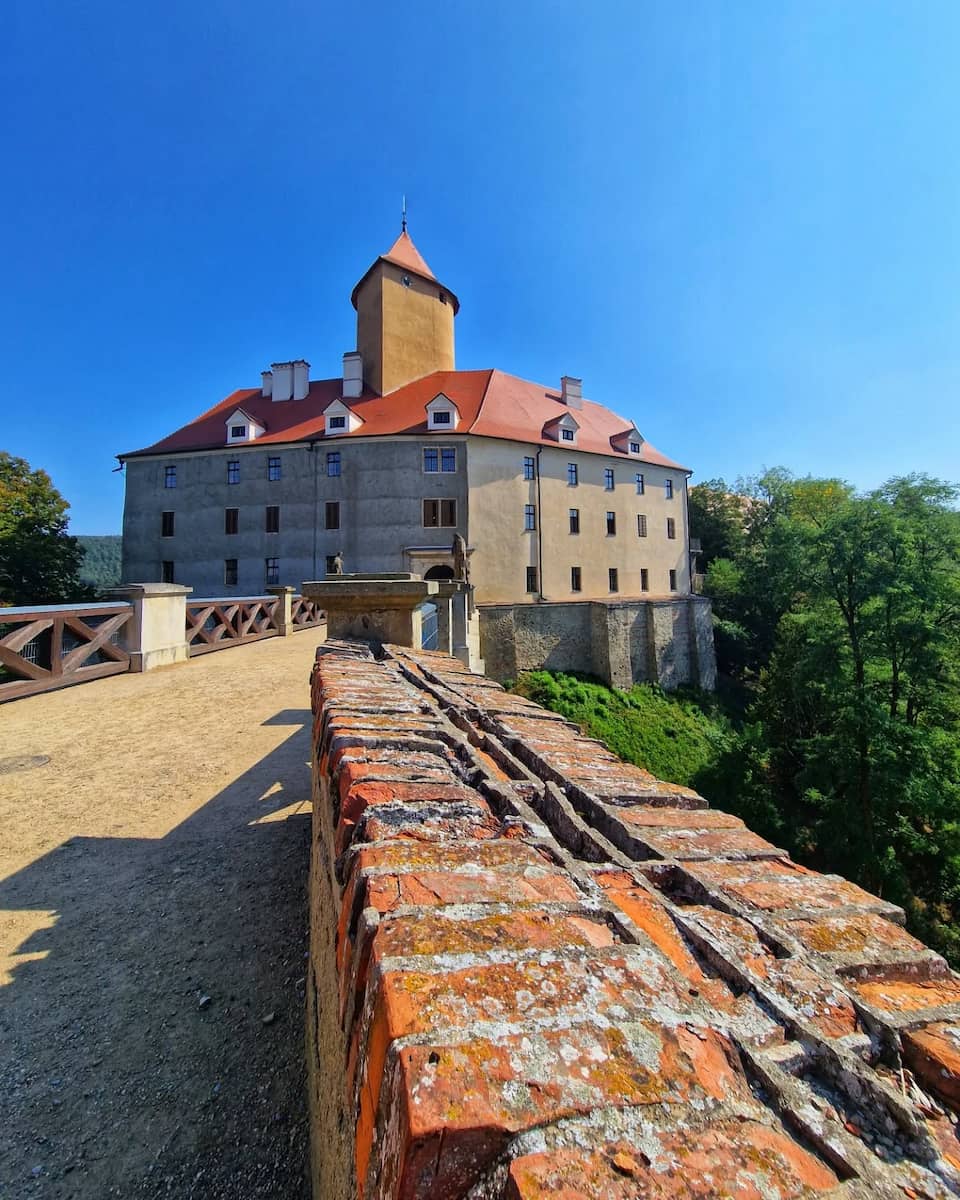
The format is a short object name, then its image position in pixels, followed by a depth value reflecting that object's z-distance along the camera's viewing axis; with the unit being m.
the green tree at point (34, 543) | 26.38
